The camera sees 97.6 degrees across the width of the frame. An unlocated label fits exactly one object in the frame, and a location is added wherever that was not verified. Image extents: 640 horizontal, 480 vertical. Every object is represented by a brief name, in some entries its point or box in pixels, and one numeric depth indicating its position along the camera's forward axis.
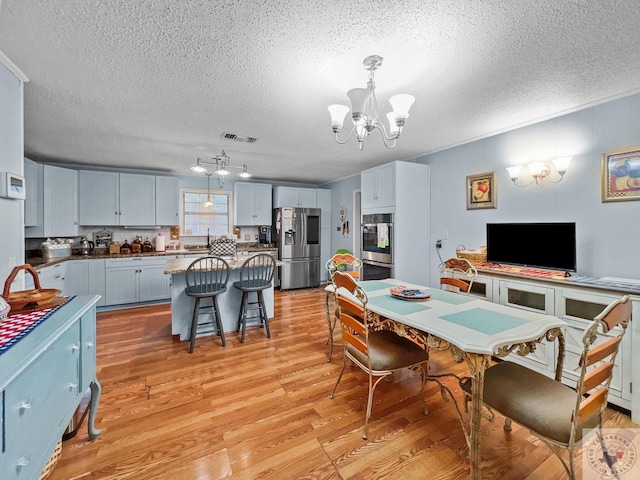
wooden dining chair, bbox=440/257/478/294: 2.49
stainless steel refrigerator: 5.86
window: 5.66
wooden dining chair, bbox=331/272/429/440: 1.80
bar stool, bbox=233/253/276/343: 3.30
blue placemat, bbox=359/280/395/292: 2.53
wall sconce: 2.58
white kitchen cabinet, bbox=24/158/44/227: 3.81
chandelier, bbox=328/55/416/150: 1.74
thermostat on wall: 1.73
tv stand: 1.92
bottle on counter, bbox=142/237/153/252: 5.11
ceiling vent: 3.30
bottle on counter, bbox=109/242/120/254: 4.83
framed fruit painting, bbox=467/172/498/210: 3.25
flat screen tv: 2.50
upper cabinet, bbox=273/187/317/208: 6.05
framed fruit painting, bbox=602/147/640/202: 2.22
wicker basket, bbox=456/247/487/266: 3.13
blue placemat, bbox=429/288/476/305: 2.11
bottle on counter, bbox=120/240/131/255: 4.83
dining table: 1.38
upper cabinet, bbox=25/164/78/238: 3.93
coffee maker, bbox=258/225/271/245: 6.26
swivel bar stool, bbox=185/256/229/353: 3.04
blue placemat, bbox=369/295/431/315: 1.89
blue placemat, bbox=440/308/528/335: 1.56
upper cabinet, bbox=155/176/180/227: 5.09
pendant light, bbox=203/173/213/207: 5.69
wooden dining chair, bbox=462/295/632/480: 1.14
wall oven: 4.00
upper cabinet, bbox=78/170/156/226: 4.59
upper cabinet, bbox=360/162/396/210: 3.98
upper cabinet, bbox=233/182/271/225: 5.81
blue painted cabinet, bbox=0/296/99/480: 0.86
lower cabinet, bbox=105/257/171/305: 4.46
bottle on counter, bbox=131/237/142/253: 5.00
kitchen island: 3.29
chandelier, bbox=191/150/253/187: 3.68
